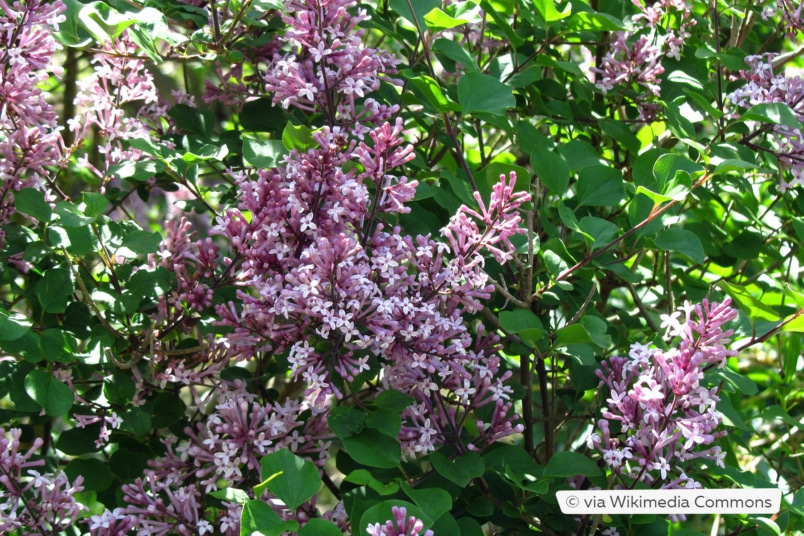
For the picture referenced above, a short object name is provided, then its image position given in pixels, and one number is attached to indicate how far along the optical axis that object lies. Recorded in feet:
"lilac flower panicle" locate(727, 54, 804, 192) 4.77
